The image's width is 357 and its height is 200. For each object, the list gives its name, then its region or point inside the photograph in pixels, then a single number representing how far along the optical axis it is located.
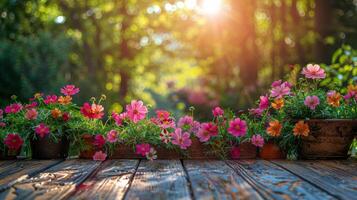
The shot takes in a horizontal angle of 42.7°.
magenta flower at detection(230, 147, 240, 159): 2.76
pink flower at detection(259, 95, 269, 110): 2.89
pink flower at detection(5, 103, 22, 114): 2.90
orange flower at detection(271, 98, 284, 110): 2.77
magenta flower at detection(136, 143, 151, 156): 2.72
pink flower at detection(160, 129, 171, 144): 2.76
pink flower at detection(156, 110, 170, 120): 2.86
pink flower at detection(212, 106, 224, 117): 2.90
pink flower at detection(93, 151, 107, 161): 2.71
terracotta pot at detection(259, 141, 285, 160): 2.81
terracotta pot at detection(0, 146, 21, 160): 2.76
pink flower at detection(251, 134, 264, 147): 2.73
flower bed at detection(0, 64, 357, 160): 2.72
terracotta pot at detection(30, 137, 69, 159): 2.77
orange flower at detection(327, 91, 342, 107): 2.68
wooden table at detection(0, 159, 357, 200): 1.65
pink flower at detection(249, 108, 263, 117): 2.93
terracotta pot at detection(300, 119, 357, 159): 2.72
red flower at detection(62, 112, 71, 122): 2.79
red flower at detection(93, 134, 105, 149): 2.73
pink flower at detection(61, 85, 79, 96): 2.99
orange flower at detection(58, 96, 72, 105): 2.95
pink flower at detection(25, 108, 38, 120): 2.78
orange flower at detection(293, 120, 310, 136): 2.64
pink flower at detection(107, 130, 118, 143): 2.74
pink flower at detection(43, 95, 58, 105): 2.99
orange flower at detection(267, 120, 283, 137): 2.68
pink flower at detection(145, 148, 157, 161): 2.72
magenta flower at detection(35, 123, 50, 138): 2.70
